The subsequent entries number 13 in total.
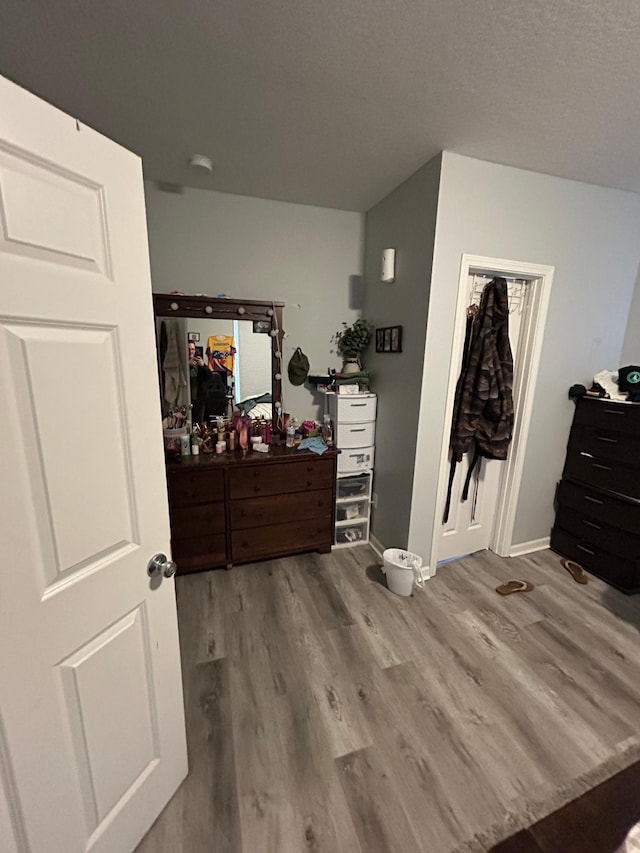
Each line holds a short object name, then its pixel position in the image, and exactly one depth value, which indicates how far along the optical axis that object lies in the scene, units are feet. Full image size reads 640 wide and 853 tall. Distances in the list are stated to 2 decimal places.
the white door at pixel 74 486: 2.27
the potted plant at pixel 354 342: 8.78
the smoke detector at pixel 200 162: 6.44
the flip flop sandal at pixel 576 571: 7.90
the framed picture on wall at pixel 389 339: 7.60
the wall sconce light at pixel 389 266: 7.56
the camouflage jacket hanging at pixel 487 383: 7.09
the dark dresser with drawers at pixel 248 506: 7.31
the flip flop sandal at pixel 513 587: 7.46
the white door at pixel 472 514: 8.34
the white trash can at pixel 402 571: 7.20
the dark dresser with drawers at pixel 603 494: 7.36
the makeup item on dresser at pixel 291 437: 8.42
